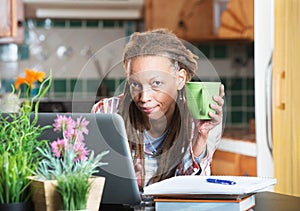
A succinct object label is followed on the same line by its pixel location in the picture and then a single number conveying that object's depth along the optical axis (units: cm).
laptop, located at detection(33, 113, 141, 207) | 183
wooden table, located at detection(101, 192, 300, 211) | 195
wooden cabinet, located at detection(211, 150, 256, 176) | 448
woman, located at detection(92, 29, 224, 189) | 204
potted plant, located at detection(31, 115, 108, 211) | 152
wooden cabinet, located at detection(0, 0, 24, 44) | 461
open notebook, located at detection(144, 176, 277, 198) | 180
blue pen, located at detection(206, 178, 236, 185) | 189
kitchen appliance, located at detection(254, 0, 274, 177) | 418
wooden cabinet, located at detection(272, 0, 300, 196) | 389
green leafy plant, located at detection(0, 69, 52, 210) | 158
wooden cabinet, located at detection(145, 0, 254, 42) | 519
